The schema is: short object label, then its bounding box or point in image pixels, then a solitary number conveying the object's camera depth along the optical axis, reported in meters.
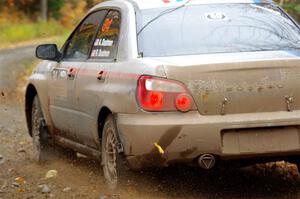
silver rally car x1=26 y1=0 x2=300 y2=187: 7.79
